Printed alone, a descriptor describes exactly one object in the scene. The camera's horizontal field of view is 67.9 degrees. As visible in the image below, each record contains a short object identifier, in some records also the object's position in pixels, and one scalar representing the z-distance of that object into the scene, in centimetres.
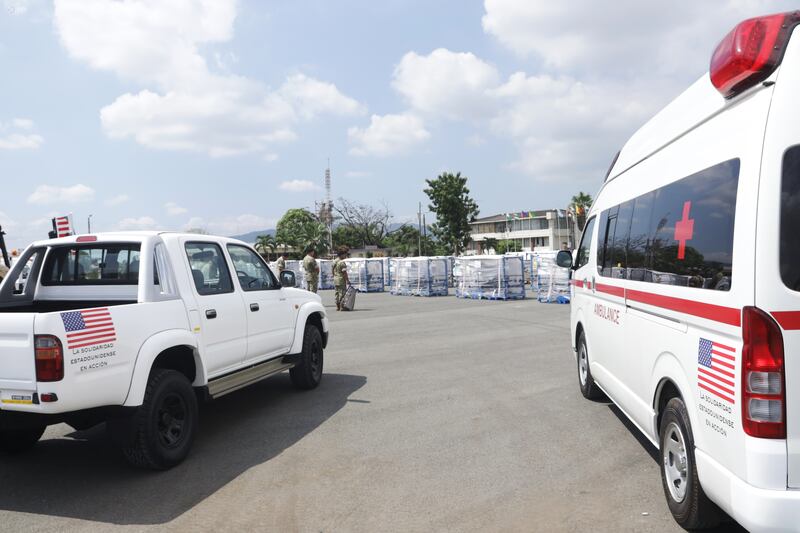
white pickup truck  401
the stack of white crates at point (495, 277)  2109
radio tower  8156
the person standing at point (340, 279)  1855
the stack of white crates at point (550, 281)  1951
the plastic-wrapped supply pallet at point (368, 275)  2919
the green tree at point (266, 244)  7174
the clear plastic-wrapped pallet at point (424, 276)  2464
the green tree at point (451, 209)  4828
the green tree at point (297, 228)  7638
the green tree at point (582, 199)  7175
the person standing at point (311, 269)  1931
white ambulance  271
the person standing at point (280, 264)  2221
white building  9119
